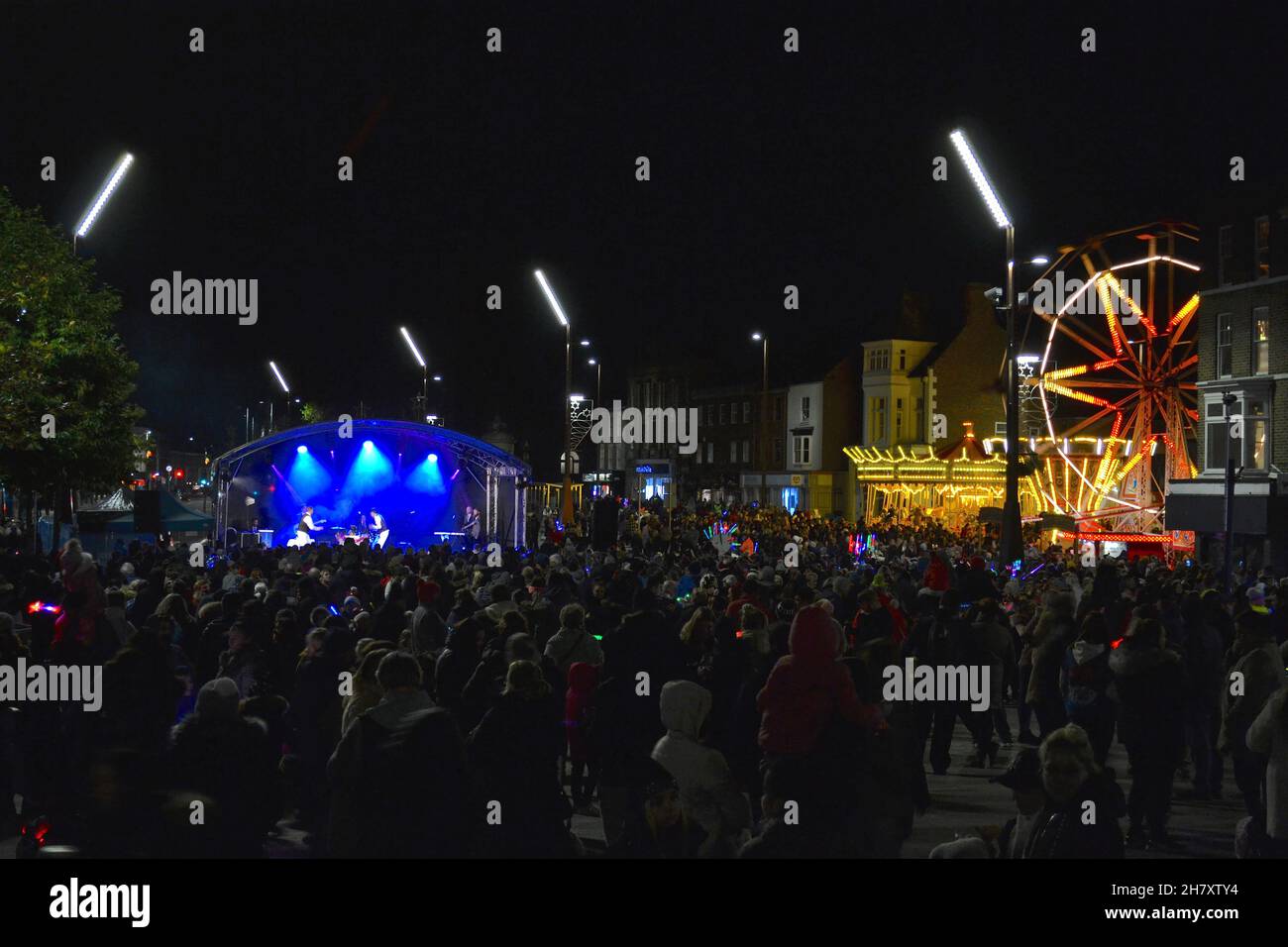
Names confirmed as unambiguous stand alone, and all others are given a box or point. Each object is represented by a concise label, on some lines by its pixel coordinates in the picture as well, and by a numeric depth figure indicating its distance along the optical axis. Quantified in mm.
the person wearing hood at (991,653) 11953
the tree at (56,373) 25766
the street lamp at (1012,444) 20828
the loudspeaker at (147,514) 27500
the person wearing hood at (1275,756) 6641
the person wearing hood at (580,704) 9586
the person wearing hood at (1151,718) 8992
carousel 45000
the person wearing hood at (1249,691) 8617
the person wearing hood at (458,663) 9047
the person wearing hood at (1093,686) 9734
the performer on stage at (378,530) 33375
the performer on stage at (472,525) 35312
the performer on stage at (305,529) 32094
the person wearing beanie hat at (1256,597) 15856
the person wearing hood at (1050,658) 10742
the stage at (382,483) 33750
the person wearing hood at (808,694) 6777
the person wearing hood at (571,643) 10344
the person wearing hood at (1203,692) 11117
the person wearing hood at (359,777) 5633
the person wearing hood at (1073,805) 5141
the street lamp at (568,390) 36250
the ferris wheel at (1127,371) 37250
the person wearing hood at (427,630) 11797
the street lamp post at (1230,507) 18436
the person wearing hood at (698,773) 6148
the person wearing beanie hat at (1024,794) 5348
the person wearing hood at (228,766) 5918
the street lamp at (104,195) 22984
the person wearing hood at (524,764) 6250
